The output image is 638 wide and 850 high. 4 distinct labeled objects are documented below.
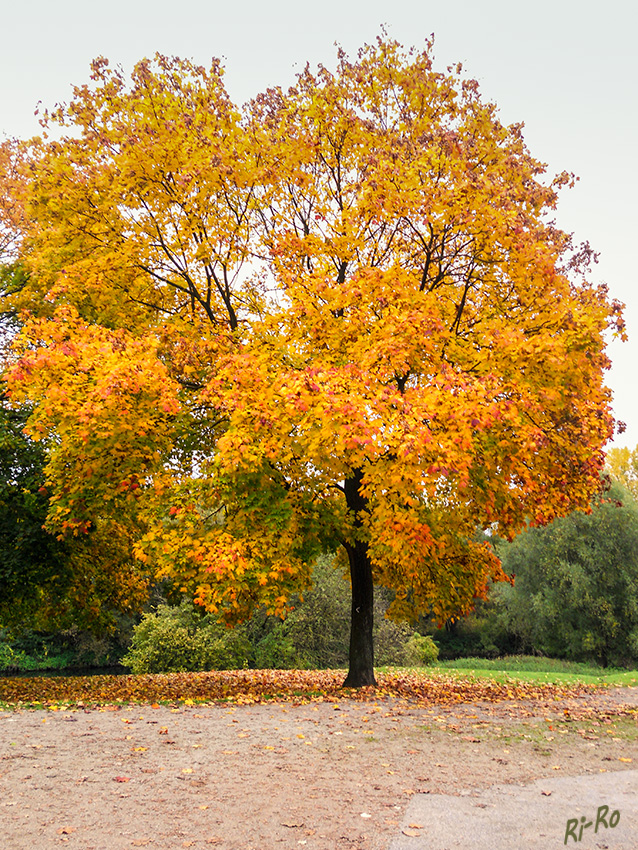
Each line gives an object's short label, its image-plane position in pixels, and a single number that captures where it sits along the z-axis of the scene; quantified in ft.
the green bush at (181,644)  70.13
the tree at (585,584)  94.17
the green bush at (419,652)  82.07
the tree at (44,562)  44.24
